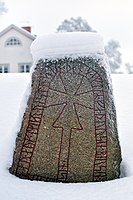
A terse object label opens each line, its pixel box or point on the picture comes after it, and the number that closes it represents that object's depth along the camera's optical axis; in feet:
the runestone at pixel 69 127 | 9.16
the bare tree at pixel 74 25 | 81.81
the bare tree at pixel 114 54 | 83.76
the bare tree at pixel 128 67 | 84.28
